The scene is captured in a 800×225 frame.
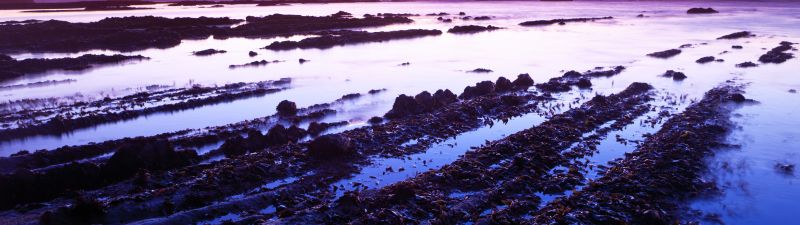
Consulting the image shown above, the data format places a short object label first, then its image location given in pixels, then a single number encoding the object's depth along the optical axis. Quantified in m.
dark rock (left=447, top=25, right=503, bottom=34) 59.62
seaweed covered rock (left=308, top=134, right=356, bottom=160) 14.73
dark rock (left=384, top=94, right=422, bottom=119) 19.84
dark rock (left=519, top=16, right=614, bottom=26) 71.19
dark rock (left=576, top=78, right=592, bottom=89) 25.97
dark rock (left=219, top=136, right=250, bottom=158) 15.34
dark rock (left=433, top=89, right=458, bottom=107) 21.41
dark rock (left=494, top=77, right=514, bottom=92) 24.77
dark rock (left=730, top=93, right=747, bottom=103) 22.36
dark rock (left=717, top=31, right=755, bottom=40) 51.44
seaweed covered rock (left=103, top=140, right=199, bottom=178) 13.34
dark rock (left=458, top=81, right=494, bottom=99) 23.33
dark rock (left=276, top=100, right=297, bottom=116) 20.38
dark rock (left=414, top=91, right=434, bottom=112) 20.67
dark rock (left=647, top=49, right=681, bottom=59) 38.25
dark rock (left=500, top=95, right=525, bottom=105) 21.81
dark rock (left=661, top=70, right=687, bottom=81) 28.17
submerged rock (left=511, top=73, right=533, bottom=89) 25.84
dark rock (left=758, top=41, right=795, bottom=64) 34.69
